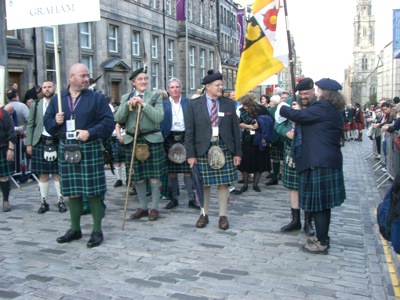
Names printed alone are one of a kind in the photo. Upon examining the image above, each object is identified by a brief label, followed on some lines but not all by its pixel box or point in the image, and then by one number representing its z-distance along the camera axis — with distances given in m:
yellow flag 5.85
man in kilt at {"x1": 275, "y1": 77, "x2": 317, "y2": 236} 5.48
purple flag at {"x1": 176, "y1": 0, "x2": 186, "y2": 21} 26.38
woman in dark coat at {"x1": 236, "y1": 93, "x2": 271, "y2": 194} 9.36
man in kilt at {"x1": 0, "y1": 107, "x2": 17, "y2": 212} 7.38
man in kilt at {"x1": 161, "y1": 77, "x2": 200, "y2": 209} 7.57
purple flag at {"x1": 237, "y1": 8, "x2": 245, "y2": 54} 23.77
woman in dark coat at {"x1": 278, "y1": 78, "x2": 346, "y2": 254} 5.03
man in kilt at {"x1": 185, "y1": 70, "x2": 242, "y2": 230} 6.18
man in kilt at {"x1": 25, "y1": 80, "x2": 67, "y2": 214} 7.16
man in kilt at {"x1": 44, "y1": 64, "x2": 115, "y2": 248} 5.37
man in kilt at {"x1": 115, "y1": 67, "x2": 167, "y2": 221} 6.55
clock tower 162.19
